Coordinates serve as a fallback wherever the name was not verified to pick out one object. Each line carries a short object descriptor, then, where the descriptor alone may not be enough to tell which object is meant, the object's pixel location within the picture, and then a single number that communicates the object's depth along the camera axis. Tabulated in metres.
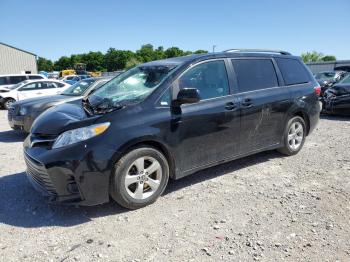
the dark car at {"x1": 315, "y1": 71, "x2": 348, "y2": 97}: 17.49
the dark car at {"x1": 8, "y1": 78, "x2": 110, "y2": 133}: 7.51
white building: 40.66
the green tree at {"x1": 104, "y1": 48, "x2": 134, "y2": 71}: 93.19
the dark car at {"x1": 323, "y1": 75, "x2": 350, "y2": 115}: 9.94
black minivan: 3.47
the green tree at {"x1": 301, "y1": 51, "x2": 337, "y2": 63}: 103.40
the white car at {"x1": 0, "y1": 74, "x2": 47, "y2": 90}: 18.09
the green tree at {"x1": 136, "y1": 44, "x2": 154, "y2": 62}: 91.65
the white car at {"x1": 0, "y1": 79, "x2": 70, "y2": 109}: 14.95
